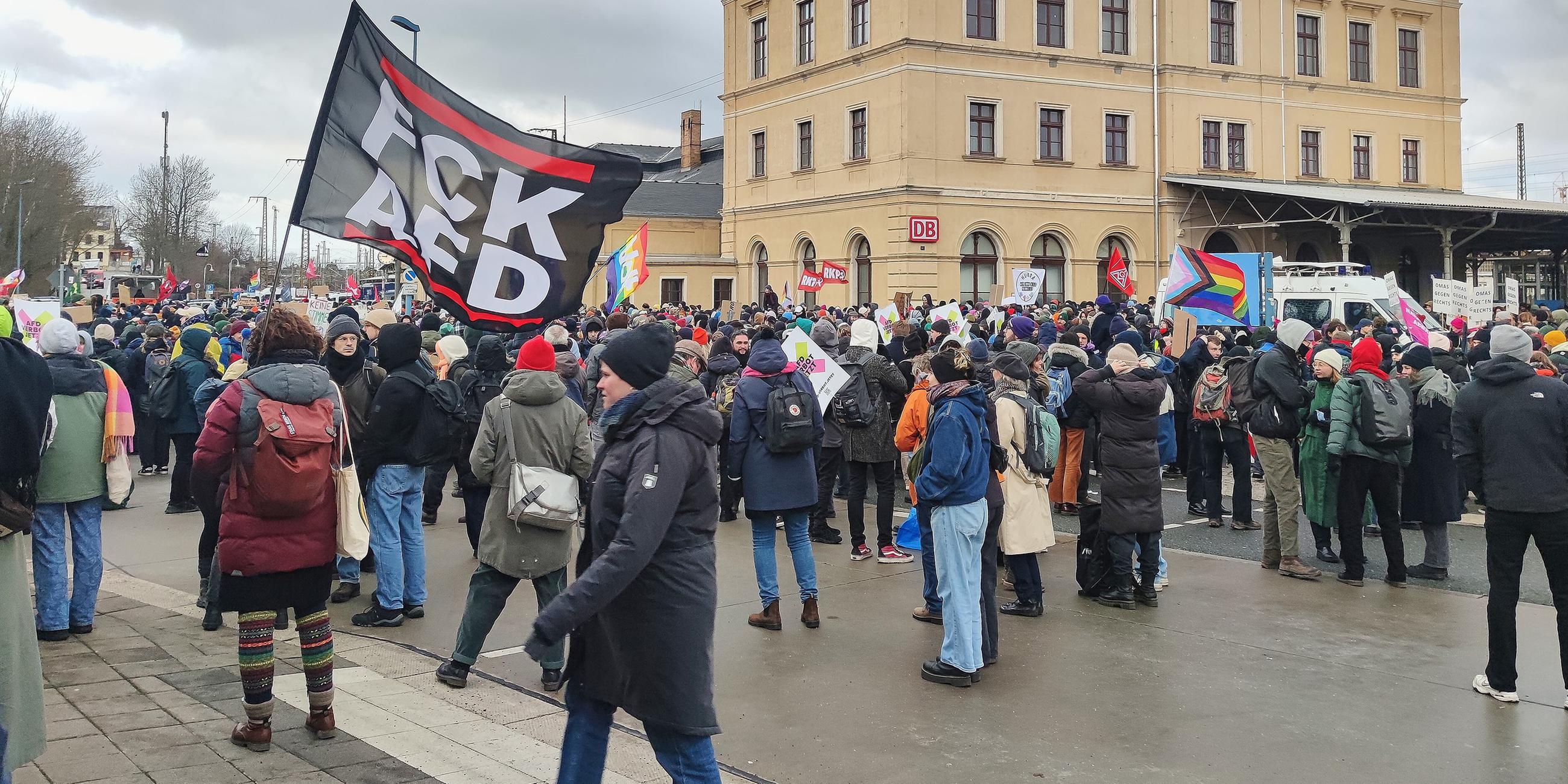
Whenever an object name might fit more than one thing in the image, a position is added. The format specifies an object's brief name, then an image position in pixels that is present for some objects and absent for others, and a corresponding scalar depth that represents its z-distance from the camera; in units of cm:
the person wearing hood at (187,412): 1217
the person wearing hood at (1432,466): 948
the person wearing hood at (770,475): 775
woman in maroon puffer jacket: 529
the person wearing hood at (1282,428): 928
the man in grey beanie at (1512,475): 627
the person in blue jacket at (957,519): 658
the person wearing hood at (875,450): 1004
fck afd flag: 616
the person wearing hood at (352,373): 786
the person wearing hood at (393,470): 754
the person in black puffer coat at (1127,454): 815
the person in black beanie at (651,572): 395
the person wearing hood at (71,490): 712
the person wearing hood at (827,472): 1080
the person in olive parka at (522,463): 636
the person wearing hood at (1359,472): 915
